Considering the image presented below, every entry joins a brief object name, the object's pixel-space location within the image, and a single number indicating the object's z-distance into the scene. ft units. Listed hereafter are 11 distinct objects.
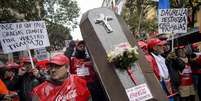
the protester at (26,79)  10.03
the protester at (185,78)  12.42
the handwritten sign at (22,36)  11.53
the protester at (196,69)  13.31
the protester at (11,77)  10.75
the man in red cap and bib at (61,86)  6.98
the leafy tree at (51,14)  24.77
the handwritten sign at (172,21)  13.40
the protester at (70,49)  11.38
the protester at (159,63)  10.62
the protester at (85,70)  9.23
